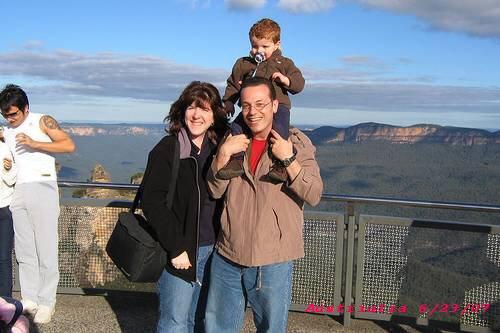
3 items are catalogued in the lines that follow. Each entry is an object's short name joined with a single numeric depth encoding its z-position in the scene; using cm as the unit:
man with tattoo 487
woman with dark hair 317
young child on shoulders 377
